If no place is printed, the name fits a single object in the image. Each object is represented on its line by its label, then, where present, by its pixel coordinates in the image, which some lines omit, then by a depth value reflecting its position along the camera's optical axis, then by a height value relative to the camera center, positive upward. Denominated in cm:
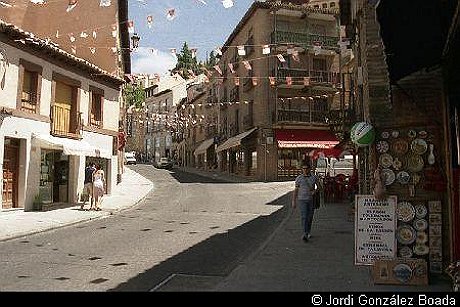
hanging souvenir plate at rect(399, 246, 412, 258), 646 -105
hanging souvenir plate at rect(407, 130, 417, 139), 660 +76
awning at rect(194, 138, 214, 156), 4659 +398
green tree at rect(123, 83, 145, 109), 4814 +1009
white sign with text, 650 -71
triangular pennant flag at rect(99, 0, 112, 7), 1284 +546
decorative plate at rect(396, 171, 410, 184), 659 +9
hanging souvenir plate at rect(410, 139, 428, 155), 654 +57
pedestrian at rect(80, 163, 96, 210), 1669 -4
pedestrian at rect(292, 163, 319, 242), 940 -30
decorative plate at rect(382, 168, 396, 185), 666 +10
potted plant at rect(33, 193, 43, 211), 1576 -85
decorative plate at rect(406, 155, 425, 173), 655 +31
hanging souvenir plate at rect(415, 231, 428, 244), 641 -82
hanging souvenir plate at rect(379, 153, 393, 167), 669 +36
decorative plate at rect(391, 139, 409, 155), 664 +57
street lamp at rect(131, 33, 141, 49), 2349 +795
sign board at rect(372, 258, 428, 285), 584 -123
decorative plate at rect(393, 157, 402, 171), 665 +29
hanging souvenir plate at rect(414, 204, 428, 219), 646 -43
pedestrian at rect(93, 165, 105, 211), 1593 -20
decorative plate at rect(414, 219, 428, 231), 644 -63
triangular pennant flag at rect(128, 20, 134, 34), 1474 +541
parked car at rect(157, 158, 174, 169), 4729 +193
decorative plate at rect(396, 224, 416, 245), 646 -79
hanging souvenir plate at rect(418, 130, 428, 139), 655 +76
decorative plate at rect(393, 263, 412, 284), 585 -124
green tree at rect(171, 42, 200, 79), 6762 +1947
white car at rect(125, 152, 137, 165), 5427 +282
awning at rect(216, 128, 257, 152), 3242 +337
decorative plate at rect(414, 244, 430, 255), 638 -100
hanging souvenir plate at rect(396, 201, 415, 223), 651 -44
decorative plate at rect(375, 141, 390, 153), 674 +58
